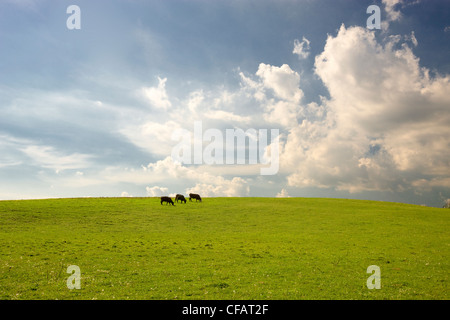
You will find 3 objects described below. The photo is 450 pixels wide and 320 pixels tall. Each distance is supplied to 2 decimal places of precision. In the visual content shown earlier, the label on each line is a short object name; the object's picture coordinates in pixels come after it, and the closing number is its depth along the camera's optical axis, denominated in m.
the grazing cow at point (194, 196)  71.94
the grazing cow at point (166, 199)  63.72
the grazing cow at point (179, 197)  67.21
